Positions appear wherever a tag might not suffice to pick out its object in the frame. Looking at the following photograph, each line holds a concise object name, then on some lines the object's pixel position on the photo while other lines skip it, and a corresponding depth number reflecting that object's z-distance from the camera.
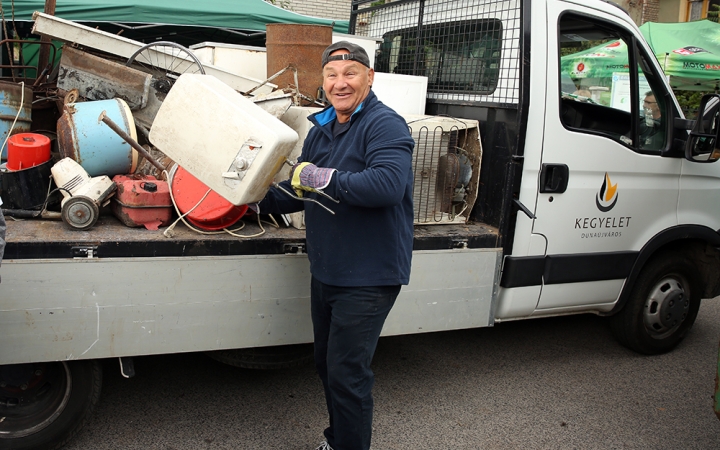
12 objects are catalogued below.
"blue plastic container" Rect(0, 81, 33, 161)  3.26
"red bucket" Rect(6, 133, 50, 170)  2.92
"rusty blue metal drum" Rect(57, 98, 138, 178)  3.00
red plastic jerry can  2.77
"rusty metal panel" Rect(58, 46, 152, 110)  3.53
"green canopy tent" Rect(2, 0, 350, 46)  7.31
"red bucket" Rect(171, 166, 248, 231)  2.79
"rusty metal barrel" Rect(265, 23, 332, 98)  3.88
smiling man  2.30
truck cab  3.40
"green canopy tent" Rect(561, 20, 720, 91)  8.95
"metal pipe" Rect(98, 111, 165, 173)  2.76
